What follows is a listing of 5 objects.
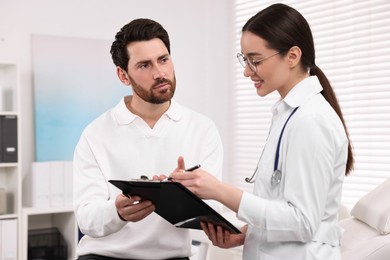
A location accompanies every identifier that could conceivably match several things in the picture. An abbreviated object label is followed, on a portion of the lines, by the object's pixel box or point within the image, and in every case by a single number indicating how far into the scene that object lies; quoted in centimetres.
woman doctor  142
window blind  352
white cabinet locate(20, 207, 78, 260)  398
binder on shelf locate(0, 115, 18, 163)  392
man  197
